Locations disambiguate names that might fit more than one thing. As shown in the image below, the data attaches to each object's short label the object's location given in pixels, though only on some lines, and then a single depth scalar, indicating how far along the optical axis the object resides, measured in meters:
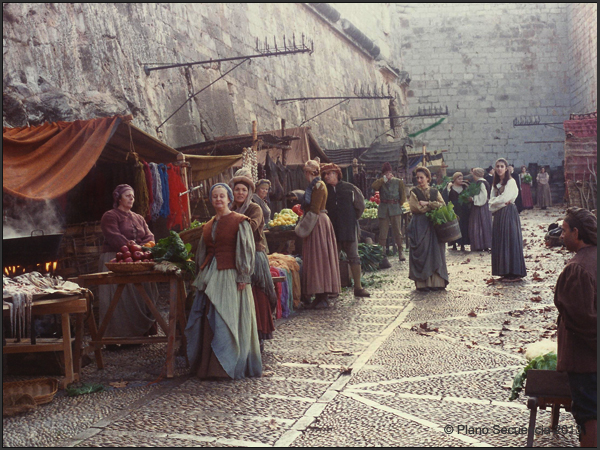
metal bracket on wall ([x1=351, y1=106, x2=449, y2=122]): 36.19
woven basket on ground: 5.05
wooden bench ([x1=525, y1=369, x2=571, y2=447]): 3.75
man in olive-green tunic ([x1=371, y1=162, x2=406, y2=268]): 14.36
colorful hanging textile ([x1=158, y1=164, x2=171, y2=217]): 9.05
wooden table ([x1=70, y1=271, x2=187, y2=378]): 5.98
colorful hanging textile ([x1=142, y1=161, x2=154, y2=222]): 8.82
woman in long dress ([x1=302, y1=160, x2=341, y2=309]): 9.08
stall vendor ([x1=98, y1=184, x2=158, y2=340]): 7.18
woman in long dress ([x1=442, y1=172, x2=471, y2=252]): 15.78
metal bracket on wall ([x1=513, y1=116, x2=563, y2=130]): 35.81
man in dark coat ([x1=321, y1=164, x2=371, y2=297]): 9.76
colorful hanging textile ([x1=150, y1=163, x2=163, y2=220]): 8.86
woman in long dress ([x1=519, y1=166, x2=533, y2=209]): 29.87
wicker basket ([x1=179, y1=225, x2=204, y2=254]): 7.99
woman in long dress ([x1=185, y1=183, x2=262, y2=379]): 5.72
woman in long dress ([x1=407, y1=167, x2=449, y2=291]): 10.14
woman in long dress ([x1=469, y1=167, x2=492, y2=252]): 15.01
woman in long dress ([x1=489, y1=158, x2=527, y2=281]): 10.44
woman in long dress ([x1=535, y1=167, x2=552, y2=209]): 31.27
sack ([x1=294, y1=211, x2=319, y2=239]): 9.05
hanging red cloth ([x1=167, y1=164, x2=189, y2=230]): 9.14
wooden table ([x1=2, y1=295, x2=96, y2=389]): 5.36
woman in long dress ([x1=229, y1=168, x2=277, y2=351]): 6.48
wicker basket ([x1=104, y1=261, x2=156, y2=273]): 5.98
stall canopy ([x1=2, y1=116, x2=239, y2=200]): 6.65
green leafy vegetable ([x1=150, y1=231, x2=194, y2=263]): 6.17
